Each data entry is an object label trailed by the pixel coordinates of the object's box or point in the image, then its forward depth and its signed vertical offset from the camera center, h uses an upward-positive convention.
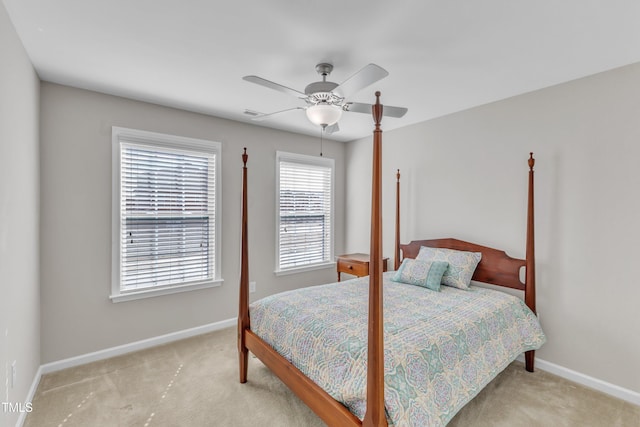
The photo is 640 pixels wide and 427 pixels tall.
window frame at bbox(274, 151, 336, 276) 4.02 +0.08
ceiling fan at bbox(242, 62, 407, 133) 1.84 +0.78
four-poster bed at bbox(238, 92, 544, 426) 1.40 -0.78
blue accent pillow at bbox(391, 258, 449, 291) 2.88 -0.58
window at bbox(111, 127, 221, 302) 2.94 -0.02
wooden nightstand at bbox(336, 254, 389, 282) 3.81 -0.66
